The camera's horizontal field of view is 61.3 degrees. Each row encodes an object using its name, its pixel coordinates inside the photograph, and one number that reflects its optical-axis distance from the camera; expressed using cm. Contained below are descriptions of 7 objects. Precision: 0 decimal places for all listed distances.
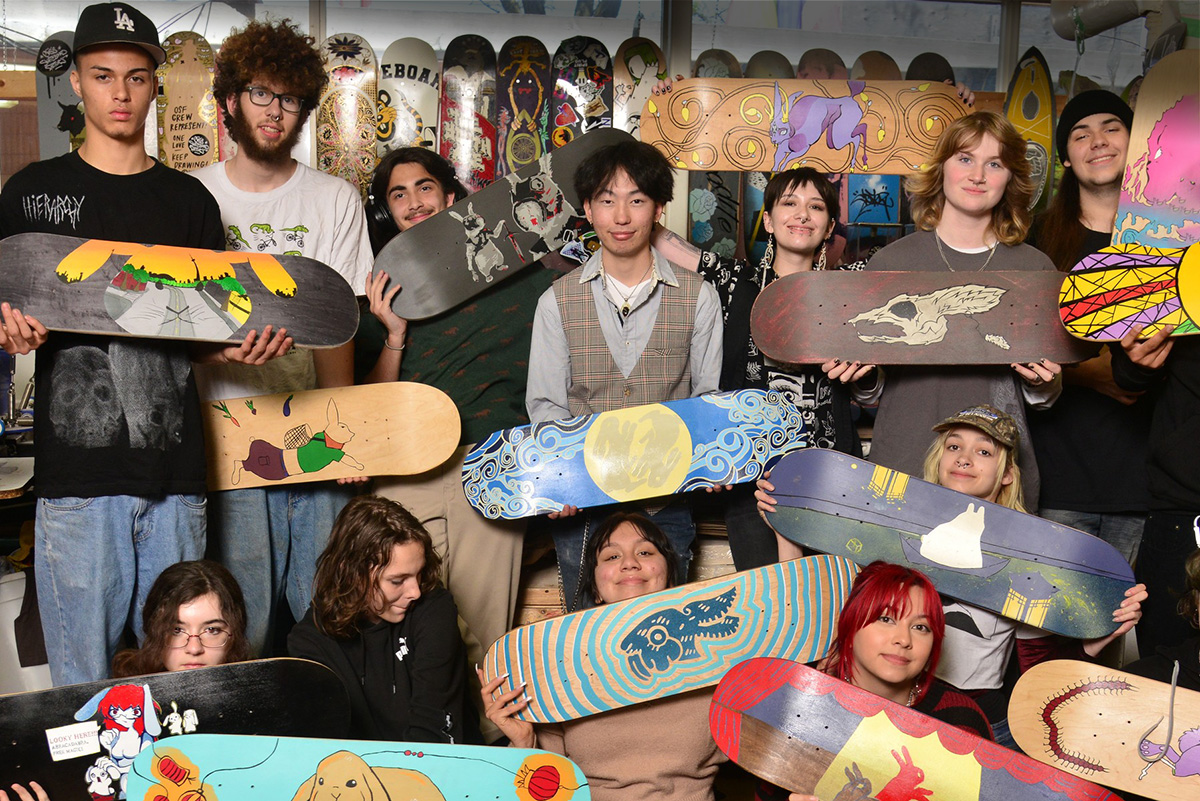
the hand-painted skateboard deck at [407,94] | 337
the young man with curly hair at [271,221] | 241
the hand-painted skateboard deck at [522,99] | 339
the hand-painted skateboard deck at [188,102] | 327
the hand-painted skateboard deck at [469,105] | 338
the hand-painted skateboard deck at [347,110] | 332
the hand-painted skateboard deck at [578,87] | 340
